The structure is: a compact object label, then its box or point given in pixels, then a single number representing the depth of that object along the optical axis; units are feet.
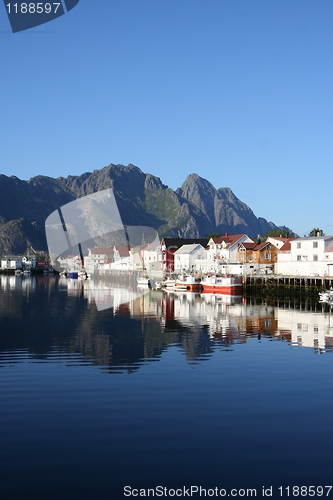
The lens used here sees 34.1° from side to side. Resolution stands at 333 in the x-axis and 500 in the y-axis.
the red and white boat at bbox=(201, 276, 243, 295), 323.78
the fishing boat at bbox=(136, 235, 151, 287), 428.97
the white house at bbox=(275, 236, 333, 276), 332.39
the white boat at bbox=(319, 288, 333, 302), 247.74
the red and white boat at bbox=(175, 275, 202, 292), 358.43
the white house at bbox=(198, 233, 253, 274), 404.36
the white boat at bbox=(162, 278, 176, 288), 384.88
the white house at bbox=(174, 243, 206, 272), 497.46
